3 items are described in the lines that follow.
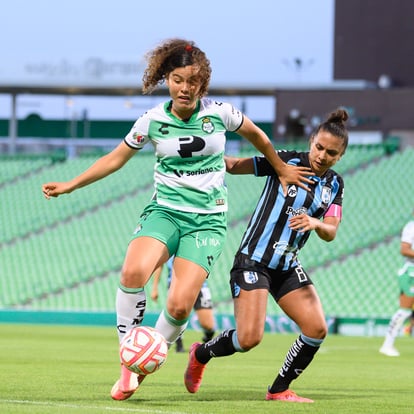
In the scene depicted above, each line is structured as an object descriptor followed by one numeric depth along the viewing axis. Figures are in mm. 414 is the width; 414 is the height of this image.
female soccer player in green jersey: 15555
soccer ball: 15023
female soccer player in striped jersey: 16500
